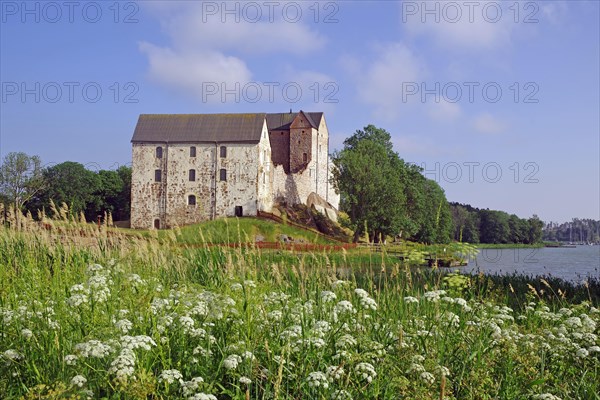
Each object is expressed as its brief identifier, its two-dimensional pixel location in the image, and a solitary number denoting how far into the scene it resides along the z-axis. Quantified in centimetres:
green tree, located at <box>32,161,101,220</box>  6384
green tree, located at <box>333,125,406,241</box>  4672
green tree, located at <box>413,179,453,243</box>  5744
